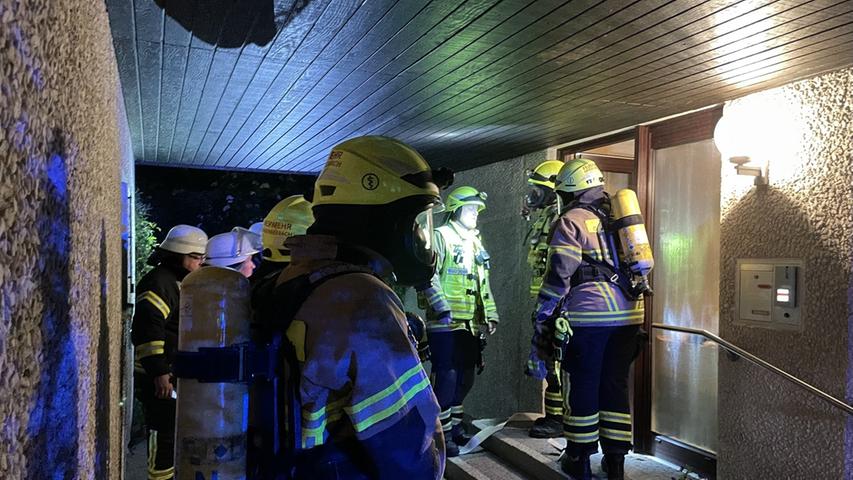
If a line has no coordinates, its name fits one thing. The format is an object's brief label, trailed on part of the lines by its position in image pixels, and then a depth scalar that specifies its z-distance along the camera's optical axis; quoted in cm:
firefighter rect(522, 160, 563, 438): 607
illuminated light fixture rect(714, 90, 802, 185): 414
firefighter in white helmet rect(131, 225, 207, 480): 428
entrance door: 531
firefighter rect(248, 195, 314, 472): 181
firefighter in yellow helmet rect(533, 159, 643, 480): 465
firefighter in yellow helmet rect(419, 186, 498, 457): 606
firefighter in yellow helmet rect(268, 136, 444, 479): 168
